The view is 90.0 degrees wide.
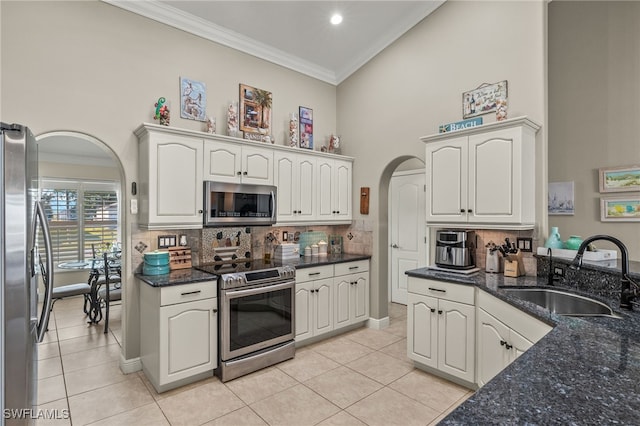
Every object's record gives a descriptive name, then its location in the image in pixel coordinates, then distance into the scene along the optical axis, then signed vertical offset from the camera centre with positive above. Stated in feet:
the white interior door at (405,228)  16.31 -0.83
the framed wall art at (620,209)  10.25 +0.10
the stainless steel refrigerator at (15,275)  4.73 -0.95
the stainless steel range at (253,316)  9.55 -3.31
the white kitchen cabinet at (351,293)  12.82 -3.34
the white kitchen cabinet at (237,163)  10.60 +1.74
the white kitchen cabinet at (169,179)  9.45 +1.02
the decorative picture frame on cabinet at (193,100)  11.03 +3.97
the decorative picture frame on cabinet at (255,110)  12.53 +4.10
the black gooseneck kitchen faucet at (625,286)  5.93 -1.39
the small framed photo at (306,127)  14.32 +3.85
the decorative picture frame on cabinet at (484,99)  9.91 +3.67
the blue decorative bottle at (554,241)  8.73 -0.79
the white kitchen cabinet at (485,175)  8.76 +1.10
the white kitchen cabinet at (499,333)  6.34 -2.69
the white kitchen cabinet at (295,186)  12.41 +1.07
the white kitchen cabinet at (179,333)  8.68 -3.43
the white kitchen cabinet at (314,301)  11.66 -3.37
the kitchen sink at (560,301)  6.79 -2.06
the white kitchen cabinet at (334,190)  13.73 +0.98
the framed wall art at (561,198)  11.41 +0.49
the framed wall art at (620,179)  10.20 +1.09
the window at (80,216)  19.65 -0.23
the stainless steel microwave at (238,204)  10.52 +0.29
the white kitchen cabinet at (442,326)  8.70 -3.33
